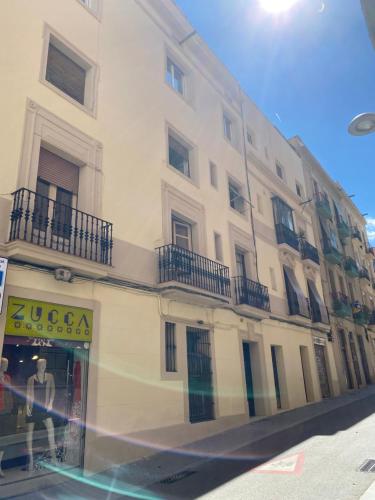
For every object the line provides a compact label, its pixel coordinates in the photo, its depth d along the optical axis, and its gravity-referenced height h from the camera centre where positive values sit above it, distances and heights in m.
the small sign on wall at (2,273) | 5.94 +1.71
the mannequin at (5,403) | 6.04 -0.29
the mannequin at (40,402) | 6.30 -0.31
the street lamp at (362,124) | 4.46 +2.84
